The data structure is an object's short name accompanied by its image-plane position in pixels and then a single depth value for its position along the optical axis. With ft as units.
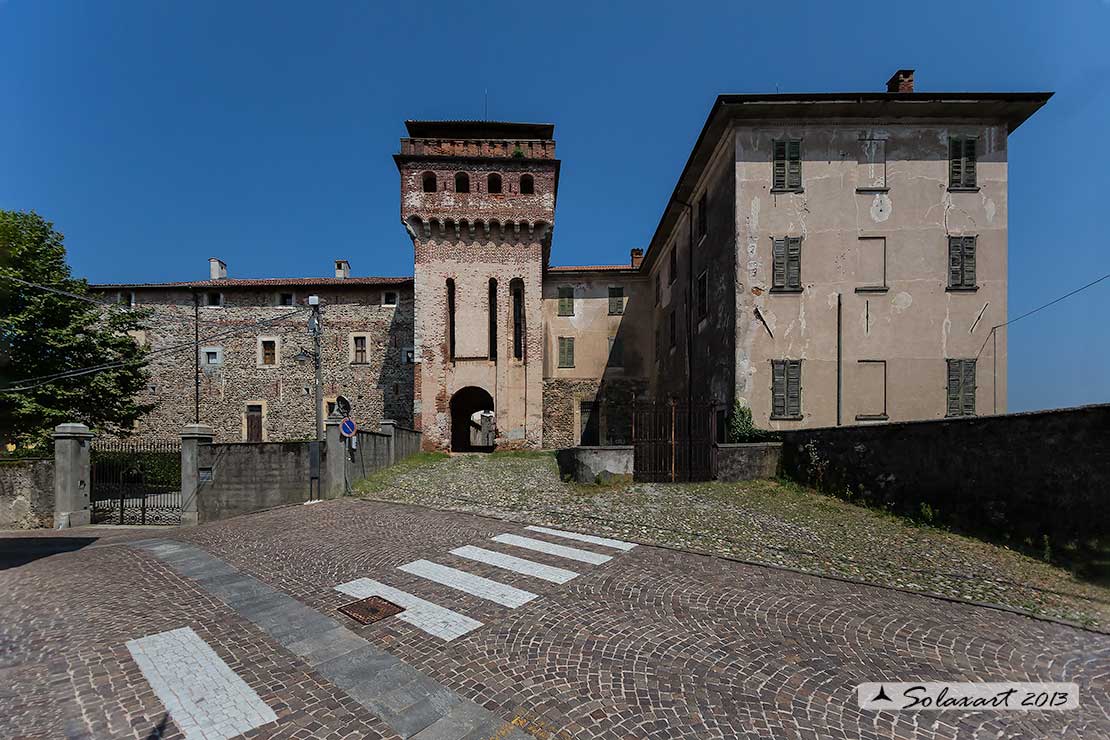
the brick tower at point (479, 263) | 68.59
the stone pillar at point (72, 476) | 36.37
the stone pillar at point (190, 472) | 42.50
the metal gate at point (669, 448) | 36.37
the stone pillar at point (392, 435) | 50.98
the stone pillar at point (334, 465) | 36.09
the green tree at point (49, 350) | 47.26
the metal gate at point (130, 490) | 40.50
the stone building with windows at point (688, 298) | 41.19
